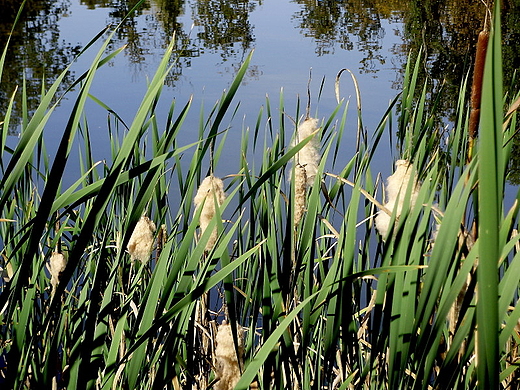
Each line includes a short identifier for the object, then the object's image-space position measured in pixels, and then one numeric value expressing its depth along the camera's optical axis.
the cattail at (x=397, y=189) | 2.45
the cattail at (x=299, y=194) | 2.46
